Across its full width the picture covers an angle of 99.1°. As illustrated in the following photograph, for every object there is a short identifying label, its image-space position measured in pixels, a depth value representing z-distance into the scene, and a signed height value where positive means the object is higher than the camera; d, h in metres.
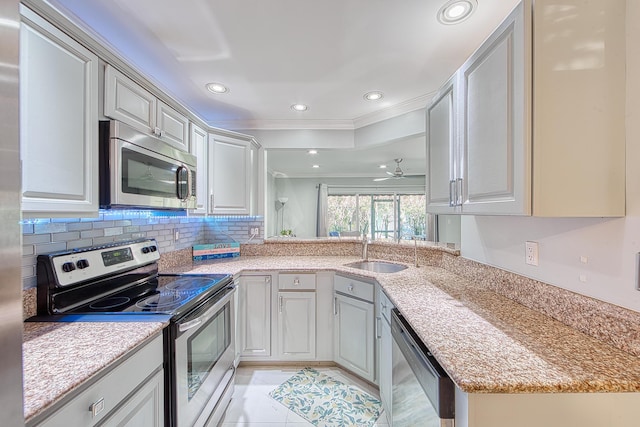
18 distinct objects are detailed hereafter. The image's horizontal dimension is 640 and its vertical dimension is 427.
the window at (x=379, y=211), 6.82 +0.08
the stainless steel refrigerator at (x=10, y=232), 0.40 -0.03
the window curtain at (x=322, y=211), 6.75 +0.07
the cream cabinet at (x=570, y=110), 0.89 +0.35
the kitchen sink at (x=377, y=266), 2.48 -0.49
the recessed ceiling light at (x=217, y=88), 2.12 +1.01
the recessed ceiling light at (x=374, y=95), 2.28 +1.01
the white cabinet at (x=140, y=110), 1.32 +0.59
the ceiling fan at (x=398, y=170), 4.82 +0.82
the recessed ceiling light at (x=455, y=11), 1.29 +1.00
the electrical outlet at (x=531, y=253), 1.27 -0.18
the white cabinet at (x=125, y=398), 0.79 -0.62
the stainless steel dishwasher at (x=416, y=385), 0.87 -0.64
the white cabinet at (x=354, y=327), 2.01 -0.88
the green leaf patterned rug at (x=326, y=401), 1.81 -1.35
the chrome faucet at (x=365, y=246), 2.62 -0.31
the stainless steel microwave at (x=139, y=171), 1.28 +0.24
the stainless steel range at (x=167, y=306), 1.23 -0.46
